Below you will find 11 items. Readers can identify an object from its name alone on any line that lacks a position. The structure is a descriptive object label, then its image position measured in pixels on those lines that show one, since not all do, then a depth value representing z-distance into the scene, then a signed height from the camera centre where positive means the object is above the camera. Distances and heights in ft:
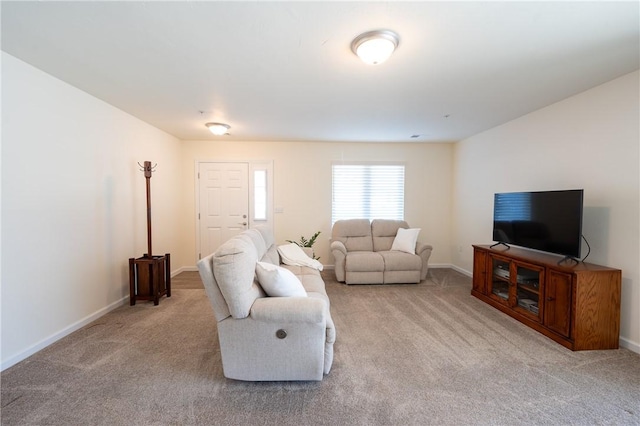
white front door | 16.19 +0.21
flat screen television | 8.08 -0.44
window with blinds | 16.81 +0.95
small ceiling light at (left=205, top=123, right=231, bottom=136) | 12.37 +3.67
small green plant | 15.53 -2.21
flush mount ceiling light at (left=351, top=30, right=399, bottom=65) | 5.74 +3.63
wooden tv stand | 7.45 -2.80
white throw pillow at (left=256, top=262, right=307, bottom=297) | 6.26 -1.86
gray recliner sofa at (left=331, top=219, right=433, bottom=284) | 13.39 -3.02
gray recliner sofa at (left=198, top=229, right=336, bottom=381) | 5.72 -2.75
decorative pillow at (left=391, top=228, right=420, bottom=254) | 14.25 -1.90
